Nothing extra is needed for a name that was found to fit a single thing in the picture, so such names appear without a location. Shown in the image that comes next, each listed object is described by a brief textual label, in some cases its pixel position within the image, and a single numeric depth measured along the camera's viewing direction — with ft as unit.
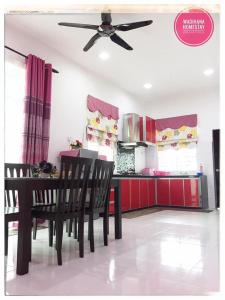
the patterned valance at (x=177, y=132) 20.31
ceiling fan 8.92
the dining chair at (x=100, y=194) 7.73
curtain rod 11.12
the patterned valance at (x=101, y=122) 16.22
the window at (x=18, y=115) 10.82
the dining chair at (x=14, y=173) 8.26
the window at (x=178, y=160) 20.59
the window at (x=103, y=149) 16.52
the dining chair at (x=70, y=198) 6.44
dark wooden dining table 5.72
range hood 19.60
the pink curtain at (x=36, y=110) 11.45
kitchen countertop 16.55
